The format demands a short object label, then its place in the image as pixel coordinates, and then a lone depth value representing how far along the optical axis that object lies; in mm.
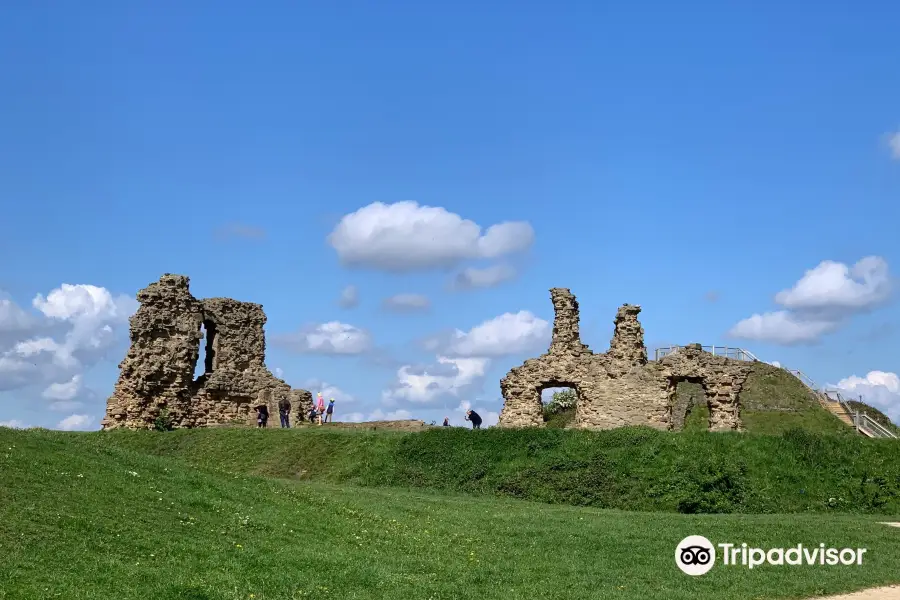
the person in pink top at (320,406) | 43781
